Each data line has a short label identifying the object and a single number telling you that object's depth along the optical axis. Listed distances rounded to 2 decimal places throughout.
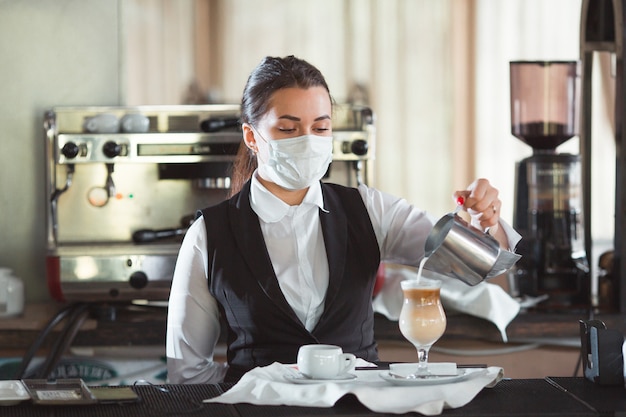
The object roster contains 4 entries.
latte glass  2.23
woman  2.58
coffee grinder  3.52
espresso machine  3.49
